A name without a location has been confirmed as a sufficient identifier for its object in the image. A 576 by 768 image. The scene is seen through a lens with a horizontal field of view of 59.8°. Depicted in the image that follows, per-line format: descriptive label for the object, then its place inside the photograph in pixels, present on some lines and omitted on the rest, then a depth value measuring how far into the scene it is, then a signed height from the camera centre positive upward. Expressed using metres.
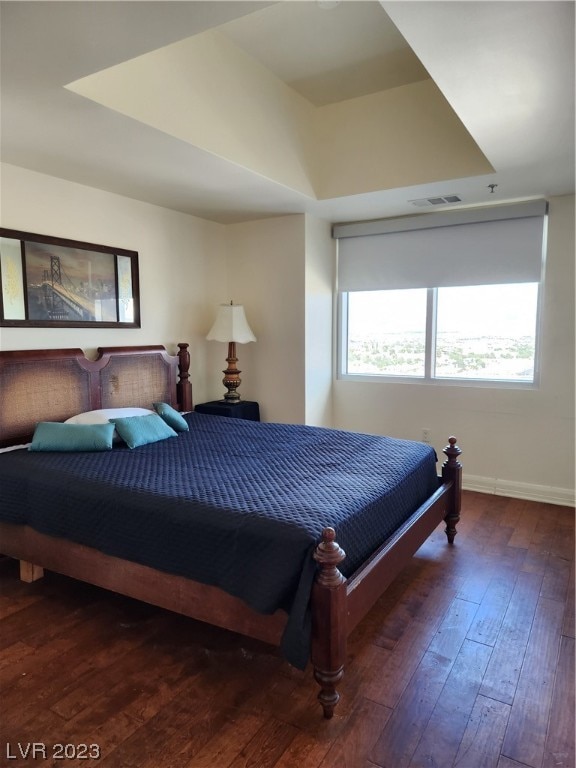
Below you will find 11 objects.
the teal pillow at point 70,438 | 2.81 -0.57
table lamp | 4.18 +0.02
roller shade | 3.80 +0.69
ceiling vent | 3.75 +1.03
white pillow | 3.10 -0.50
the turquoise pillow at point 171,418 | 3.44 -0.56
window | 3.87 +0.34
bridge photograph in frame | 3.01 +0.35
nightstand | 4.18 -0.62
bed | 1.75 -0.75
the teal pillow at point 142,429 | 3.00 -0.58
